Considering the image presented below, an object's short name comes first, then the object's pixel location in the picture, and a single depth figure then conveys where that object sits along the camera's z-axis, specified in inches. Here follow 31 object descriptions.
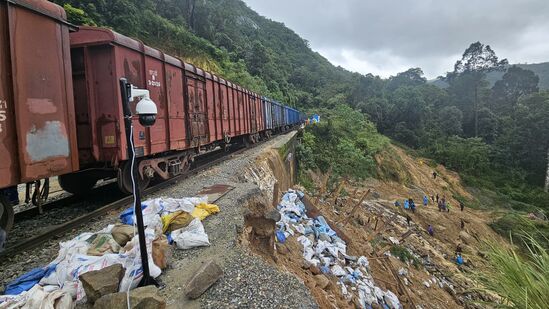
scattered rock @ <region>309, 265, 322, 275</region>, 251.1
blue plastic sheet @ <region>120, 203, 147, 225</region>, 186.1
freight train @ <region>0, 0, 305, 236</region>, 154.2
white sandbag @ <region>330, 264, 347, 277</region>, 284.0
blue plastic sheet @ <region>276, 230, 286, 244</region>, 258.6
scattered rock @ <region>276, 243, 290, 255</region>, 236.9
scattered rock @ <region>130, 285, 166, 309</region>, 100.7
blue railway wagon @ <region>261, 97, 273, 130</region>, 820.0
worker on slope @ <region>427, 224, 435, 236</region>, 679.1
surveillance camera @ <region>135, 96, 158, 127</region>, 116.6
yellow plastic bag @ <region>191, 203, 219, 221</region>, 197.9
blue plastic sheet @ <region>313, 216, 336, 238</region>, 358.2
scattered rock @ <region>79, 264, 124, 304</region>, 109.6
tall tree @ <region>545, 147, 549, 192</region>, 1288.9
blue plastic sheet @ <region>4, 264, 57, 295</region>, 132.6
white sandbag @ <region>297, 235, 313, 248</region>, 295.1
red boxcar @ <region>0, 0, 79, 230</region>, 150.3
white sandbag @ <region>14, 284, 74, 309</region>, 105.7
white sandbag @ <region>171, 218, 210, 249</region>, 161.9
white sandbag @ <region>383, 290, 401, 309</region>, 303.2
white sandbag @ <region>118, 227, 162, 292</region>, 121.1
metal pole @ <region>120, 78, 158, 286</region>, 118.0
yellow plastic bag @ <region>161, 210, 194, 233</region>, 174.6
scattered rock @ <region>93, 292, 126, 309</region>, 100.6
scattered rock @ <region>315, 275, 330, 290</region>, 223.0
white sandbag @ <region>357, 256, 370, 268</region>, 343.0
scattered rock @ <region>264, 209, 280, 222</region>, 220.0
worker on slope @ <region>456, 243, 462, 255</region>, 596.1
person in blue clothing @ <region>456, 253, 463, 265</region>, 542.6
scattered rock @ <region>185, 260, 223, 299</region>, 120.2
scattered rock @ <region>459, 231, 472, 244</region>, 700.5
